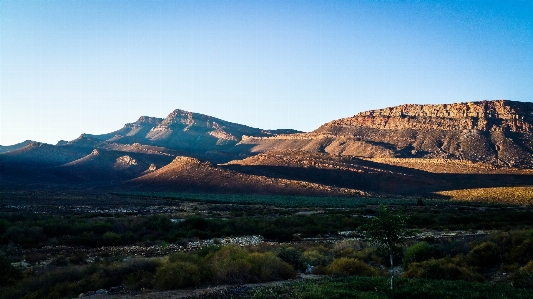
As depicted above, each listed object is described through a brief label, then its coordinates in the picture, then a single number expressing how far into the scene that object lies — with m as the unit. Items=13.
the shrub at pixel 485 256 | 18.66
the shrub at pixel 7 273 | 15.26
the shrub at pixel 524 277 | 13.75
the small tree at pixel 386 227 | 12.94
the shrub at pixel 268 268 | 16.27
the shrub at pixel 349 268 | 17.47
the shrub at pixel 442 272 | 16.22
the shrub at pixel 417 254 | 19.78
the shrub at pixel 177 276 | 14.94
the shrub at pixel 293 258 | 18.61
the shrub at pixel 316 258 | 19.34
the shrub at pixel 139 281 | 15.01
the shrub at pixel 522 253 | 17.92
